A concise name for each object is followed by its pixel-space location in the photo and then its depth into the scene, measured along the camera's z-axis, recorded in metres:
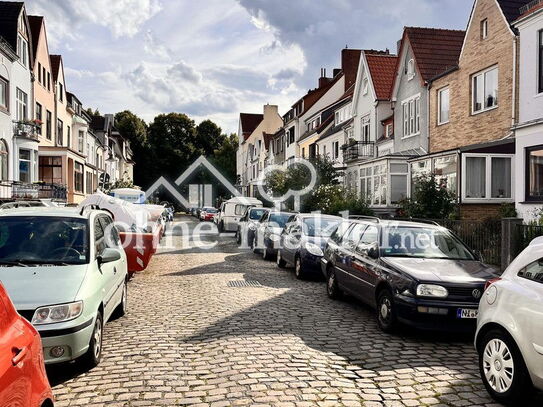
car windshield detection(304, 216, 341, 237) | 13.93
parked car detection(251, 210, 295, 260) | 16.92
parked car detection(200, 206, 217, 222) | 47.94
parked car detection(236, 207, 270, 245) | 21.95
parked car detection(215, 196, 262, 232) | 31.84
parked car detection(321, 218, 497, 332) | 6.99
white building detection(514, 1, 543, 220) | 15.29
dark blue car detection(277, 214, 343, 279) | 12.74
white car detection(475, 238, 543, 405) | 4.35
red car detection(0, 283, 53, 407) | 2.69
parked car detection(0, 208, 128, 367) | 5.18
